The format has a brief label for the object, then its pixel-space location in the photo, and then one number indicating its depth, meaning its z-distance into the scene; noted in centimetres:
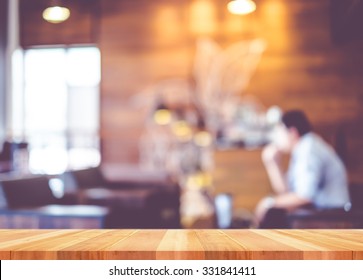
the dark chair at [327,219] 281
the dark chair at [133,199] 404
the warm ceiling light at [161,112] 623
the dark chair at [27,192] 340
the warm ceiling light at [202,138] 751
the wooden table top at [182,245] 111
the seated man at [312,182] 317
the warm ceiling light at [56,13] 529
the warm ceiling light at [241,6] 500
